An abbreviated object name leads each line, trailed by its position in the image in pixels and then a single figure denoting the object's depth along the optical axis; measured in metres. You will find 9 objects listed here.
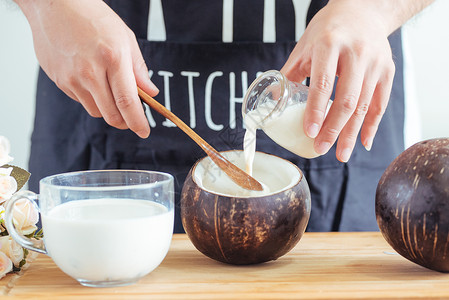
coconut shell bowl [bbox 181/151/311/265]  0.87
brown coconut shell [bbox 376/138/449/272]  0.83
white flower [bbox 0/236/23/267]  0.90
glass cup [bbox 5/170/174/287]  0.77
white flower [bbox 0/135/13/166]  0.94
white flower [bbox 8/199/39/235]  0.90
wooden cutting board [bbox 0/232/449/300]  0.79
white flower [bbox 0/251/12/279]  0.88
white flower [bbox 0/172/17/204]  0.92
